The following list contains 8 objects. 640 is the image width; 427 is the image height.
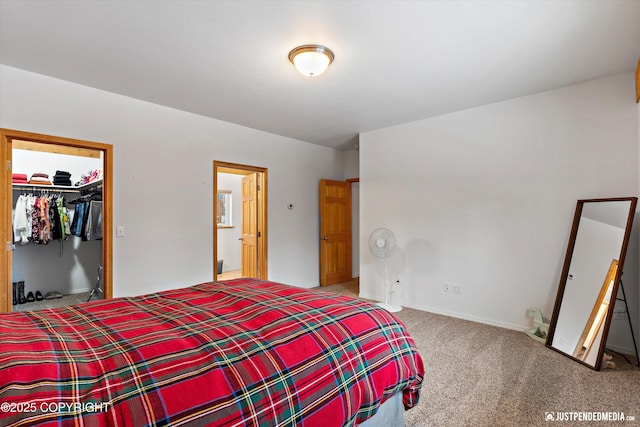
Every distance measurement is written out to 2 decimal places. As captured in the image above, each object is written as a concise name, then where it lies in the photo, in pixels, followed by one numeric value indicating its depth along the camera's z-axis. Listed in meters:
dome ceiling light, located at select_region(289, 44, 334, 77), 2.28
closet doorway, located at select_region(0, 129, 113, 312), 2.60
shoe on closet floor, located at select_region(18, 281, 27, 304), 4.25
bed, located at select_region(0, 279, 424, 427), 0.83
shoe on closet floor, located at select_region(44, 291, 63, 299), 4.50
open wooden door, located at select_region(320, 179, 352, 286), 5.31
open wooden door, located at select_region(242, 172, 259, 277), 4.68
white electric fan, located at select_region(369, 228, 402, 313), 3.98
